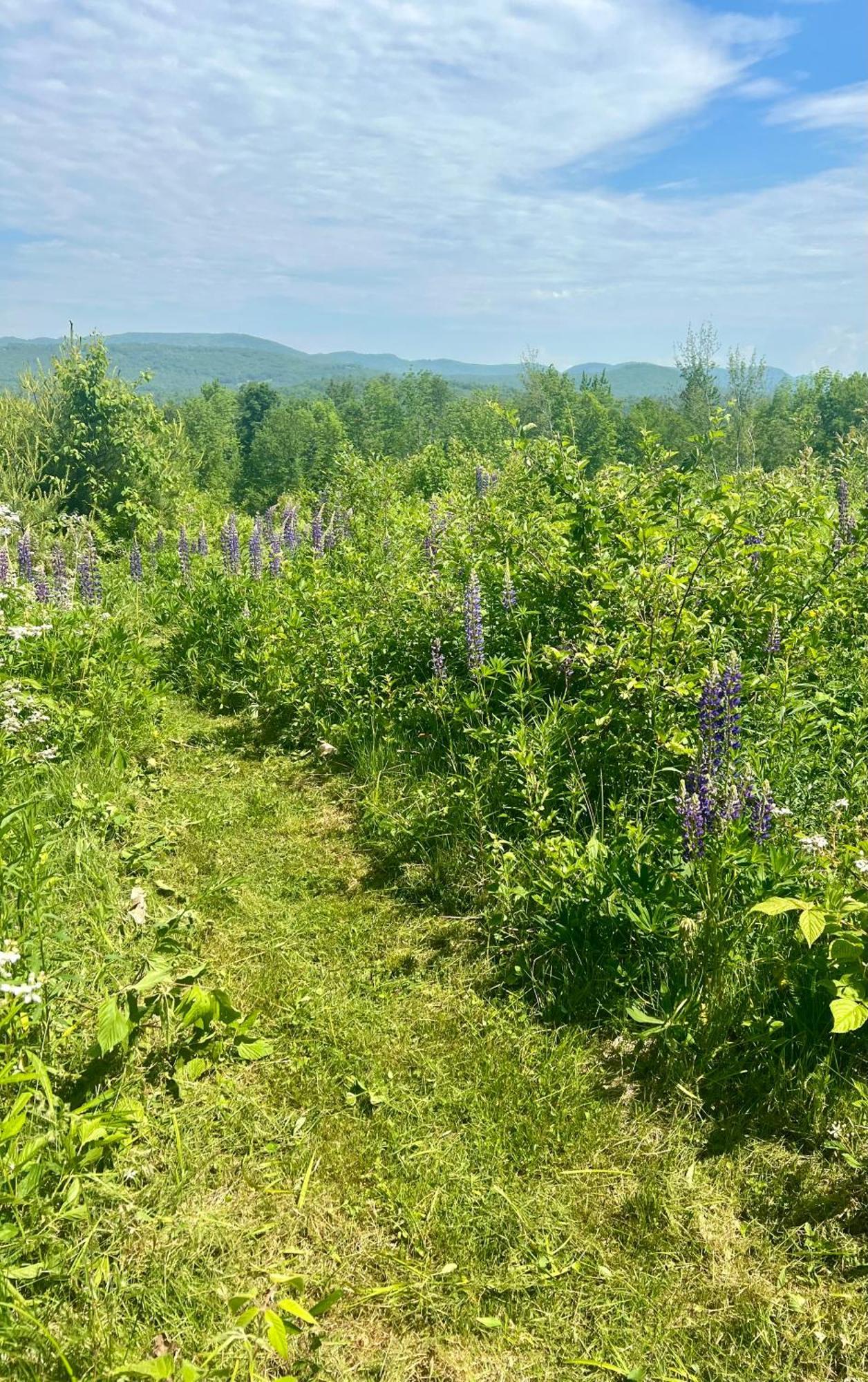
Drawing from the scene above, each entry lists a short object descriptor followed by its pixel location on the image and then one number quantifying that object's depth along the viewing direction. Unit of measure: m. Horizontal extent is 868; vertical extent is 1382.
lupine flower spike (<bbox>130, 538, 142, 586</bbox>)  9.46
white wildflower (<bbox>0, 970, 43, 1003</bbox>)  2.20
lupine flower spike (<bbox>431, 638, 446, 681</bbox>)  5.11
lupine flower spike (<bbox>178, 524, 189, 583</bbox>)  9.19
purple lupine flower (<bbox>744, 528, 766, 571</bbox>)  4.80
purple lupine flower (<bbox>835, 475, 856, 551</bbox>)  5.71
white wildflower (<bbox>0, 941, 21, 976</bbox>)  2.28
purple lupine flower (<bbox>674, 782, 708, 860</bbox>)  3.06
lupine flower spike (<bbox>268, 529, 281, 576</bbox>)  8.77
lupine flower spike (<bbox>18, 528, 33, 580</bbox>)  7.88
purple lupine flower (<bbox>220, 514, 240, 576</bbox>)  8.64
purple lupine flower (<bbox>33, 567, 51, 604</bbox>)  7.49
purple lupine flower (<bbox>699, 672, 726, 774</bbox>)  3.21
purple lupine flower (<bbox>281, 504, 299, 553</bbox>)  10.65
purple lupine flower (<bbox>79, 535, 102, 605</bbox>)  8.03
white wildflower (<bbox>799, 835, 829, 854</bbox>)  3.04
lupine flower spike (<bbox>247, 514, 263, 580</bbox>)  8.73
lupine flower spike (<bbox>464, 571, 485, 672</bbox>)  4.84
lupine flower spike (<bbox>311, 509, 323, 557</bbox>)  9.39
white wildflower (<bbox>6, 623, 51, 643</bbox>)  4.36
